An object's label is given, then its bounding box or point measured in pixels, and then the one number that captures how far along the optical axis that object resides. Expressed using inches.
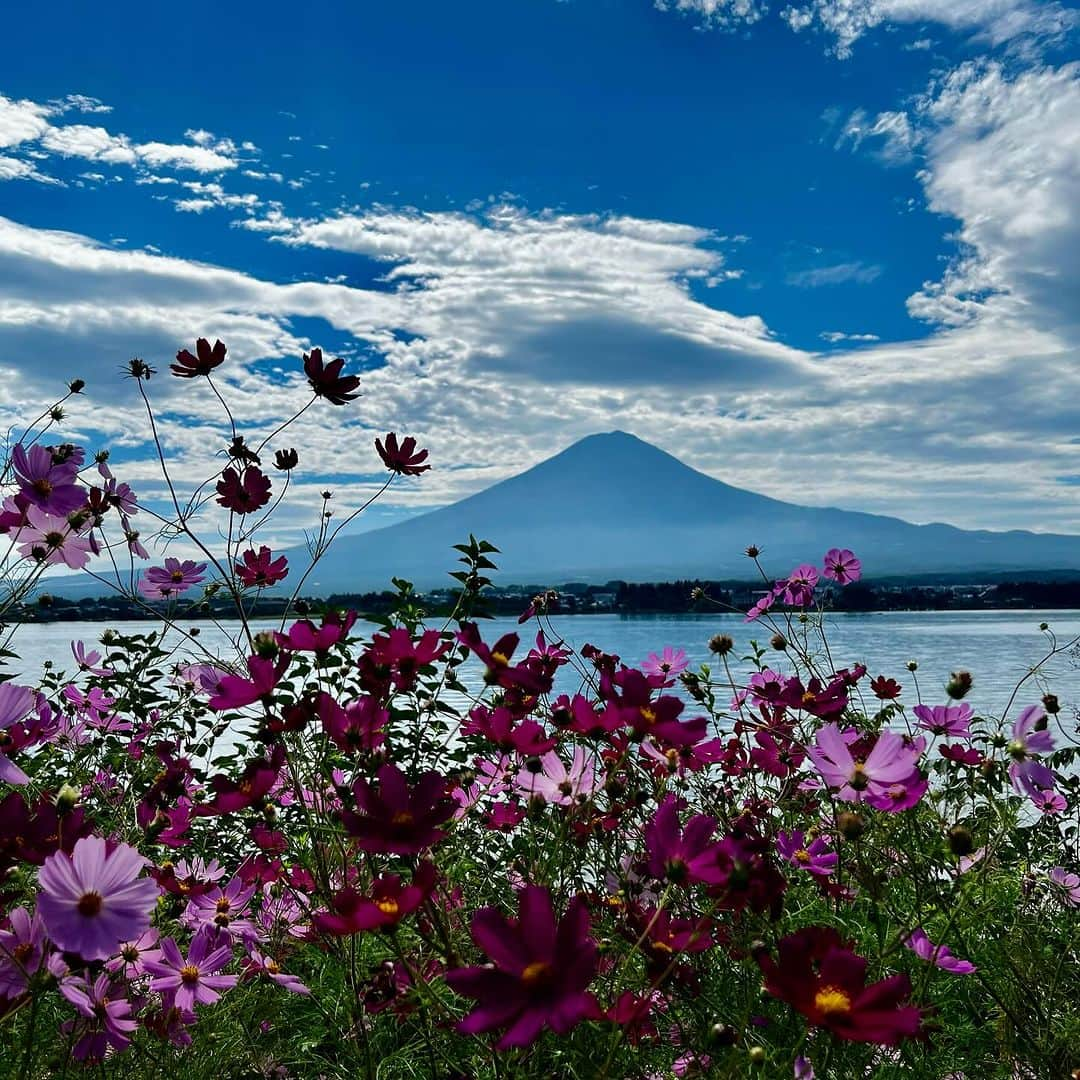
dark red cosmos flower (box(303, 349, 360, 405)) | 67.1
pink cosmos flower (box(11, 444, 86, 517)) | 54.2
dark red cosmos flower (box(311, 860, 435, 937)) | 28.9
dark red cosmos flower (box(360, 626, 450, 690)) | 41.8
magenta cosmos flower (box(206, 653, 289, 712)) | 37.1
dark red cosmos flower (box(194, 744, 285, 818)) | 38.9
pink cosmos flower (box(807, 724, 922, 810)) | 36.6
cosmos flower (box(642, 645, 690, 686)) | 64.2
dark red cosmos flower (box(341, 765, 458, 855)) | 31.1
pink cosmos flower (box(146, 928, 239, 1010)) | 47.2
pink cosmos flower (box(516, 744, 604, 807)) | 46.3
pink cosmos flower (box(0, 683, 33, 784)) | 34.6
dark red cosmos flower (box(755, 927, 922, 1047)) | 27.3
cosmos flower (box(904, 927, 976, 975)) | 50.1
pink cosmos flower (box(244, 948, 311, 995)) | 56.1
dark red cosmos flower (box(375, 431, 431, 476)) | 67.2
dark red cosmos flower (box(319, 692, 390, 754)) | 37.2
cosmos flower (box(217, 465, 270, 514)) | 67.1
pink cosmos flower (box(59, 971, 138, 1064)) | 38.5
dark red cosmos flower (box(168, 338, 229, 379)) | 70.5
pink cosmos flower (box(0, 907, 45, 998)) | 35.9
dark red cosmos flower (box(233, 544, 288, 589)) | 69.4
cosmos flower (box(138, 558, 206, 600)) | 82.1
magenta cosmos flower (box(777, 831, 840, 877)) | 57.9
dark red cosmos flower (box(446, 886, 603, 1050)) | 26.4
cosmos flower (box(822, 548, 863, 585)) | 108.0
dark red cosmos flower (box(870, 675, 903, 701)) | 88.0
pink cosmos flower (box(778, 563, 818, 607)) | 99.8
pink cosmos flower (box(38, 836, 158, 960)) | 28.2
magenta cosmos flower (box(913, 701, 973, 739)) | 69.3
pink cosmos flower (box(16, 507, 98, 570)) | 59.4
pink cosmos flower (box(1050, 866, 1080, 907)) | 73.2
